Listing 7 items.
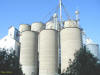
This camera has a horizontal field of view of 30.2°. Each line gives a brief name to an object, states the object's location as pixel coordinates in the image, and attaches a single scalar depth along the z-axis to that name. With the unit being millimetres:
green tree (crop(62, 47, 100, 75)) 28078
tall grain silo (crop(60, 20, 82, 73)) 50625
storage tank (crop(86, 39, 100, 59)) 75162
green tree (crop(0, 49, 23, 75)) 25878
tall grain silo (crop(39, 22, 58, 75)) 53781
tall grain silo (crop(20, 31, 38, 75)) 58469
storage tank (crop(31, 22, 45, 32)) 69625
